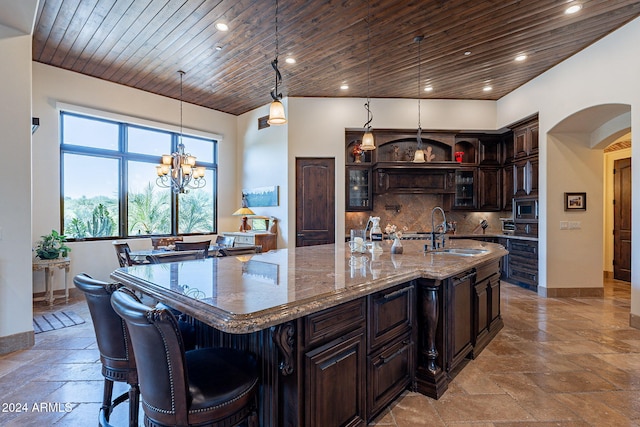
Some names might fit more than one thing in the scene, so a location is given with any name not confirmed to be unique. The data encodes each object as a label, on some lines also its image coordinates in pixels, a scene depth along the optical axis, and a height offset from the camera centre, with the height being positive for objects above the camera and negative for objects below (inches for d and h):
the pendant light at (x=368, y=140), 145.6 +33.7
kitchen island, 55.1 -23.4
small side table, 171.5 -31.6
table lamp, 246.2 -0.4
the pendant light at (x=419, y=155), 171.2 +31.2
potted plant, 175.0 -19.7
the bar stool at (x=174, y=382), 45.7 -27.7
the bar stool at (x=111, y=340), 64.3 -26.7
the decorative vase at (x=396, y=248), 114.1 -12.9
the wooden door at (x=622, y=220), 243.8 -6.0
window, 202.8 +19.5
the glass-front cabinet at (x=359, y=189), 250.5 +18.8
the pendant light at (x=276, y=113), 113.2 +36.3
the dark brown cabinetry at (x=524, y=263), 209.6 -35.4
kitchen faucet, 126.1 -9.6
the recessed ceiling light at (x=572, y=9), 132.2 +86.6
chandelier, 200.6 +28.2
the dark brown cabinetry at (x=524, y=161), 214.8 +37.2
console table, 236.4 -20.1
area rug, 143.3 -52.0
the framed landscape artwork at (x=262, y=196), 250.0 +13.9
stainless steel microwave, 214.0 +1.7
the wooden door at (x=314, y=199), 241.6 +10.3
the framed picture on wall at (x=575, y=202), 198.2 +6.5
